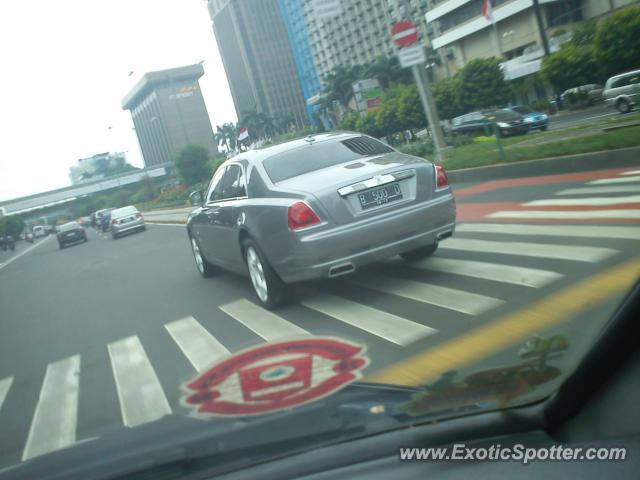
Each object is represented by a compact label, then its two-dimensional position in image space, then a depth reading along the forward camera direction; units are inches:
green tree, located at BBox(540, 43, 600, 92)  1379.2
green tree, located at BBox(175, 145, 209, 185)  2689.2
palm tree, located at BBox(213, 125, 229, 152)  3602.4
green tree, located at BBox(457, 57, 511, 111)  1456.2
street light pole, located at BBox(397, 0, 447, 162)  651.2
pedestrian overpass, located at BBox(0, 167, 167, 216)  4168.3
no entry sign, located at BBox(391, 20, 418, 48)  531.5
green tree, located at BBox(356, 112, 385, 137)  1466.5
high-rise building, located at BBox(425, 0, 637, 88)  1919.3
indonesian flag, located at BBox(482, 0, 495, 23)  699.6
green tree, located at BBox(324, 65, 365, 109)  2492.6
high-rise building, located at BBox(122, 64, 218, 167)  5255.9
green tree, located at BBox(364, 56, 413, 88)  2273.6
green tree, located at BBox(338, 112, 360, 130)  1616.6
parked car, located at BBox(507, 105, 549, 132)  979.3
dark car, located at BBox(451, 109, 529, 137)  998.4
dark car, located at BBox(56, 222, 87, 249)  1309.1
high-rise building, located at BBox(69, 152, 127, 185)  5545.3
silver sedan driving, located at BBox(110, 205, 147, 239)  1153.4
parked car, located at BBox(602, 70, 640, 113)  884.0
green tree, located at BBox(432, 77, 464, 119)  1456.7
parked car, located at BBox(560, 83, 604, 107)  1333.7
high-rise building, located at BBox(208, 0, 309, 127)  3833.7
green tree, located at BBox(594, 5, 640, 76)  1277.1
